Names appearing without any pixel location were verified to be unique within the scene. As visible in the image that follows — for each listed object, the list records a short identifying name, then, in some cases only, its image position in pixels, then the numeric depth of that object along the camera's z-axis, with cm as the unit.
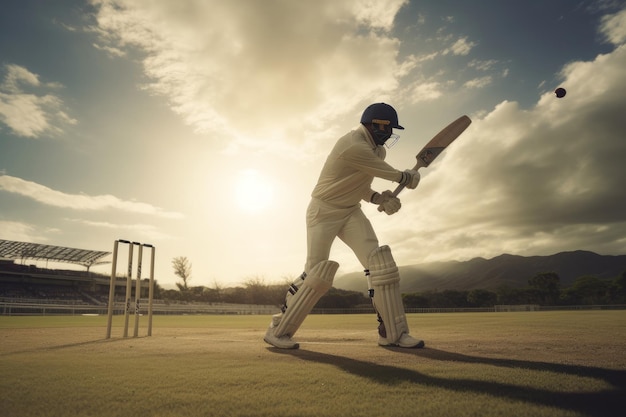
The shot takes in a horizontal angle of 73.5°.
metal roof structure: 5871
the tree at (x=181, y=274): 7481
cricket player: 549
